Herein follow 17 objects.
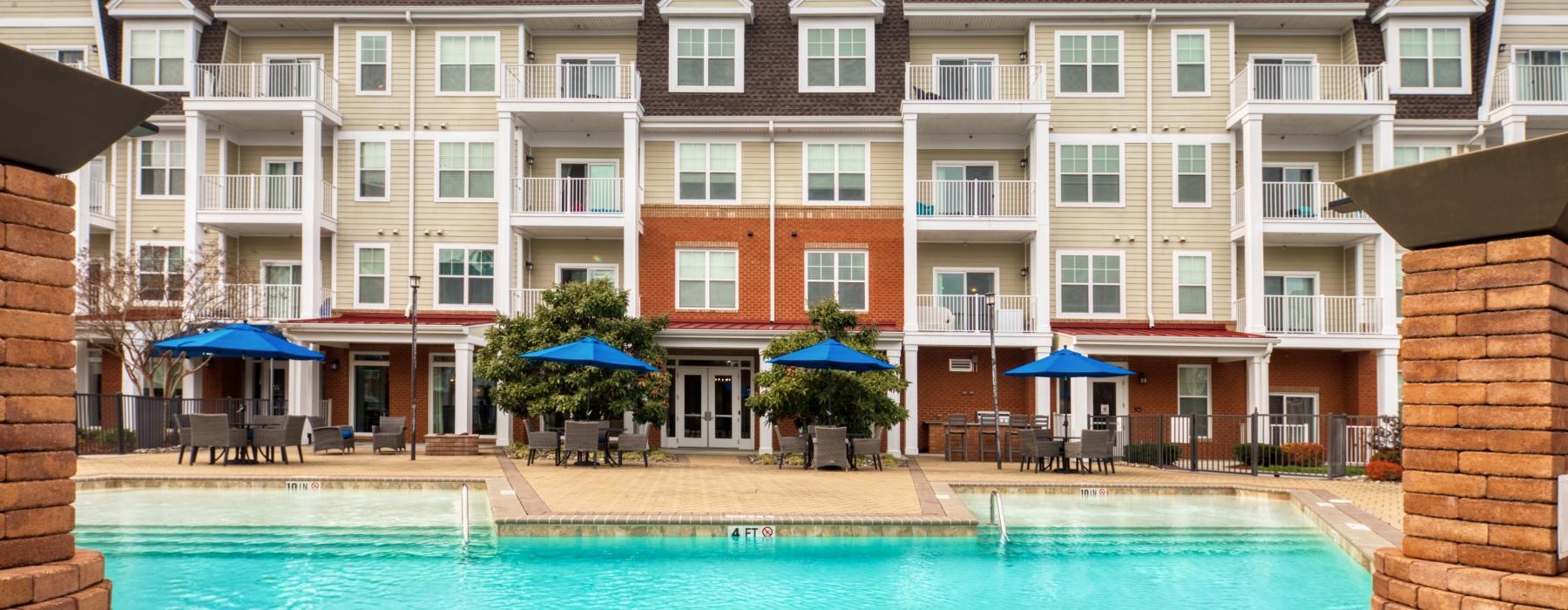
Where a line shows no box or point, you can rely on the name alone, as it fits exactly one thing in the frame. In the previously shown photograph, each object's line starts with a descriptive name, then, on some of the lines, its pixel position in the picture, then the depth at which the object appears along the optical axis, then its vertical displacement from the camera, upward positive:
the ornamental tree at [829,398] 20.47 -0.90
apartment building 25.31 +4.26
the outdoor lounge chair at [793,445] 19.64 -1.67
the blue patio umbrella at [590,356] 18.69 -0.11
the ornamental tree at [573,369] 21.45 -0.34
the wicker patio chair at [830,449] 18.88 -1.67
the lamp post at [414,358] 20.11 -0.18
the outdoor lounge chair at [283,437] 17.77 -1.40
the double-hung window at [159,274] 24.91 +1.67
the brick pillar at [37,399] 4.76 -0.22
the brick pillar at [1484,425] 5.20 -0.36
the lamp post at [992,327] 19.10 +0.39
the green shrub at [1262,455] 20.11 -1.92
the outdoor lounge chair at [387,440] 21.80 -1.77
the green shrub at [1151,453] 21.45 -2.02
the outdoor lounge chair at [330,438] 20.19 -1.64
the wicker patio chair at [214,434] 17.30 -1.31
